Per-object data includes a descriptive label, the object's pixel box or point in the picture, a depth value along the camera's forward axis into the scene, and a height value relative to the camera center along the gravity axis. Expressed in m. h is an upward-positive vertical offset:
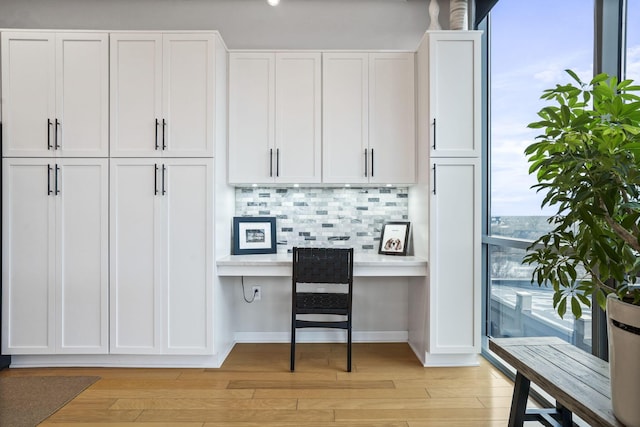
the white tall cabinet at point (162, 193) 2.78 +0.12
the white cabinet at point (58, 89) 2.79 +0.85
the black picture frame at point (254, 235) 3.25 -0.20
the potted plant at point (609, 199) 1.05 +0.04
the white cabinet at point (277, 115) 3.10 +0.75
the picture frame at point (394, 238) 3.21 -0.22
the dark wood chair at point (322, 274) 2.79 -0.44
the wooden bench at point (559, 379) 1.19 -0.58
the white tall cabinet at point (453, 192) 2.80 +0.14
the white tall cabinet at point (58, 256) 2.79 -0.32
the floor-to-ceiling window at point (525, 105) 1.89 +0.69
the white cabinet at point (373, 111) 3.10 +0.79
